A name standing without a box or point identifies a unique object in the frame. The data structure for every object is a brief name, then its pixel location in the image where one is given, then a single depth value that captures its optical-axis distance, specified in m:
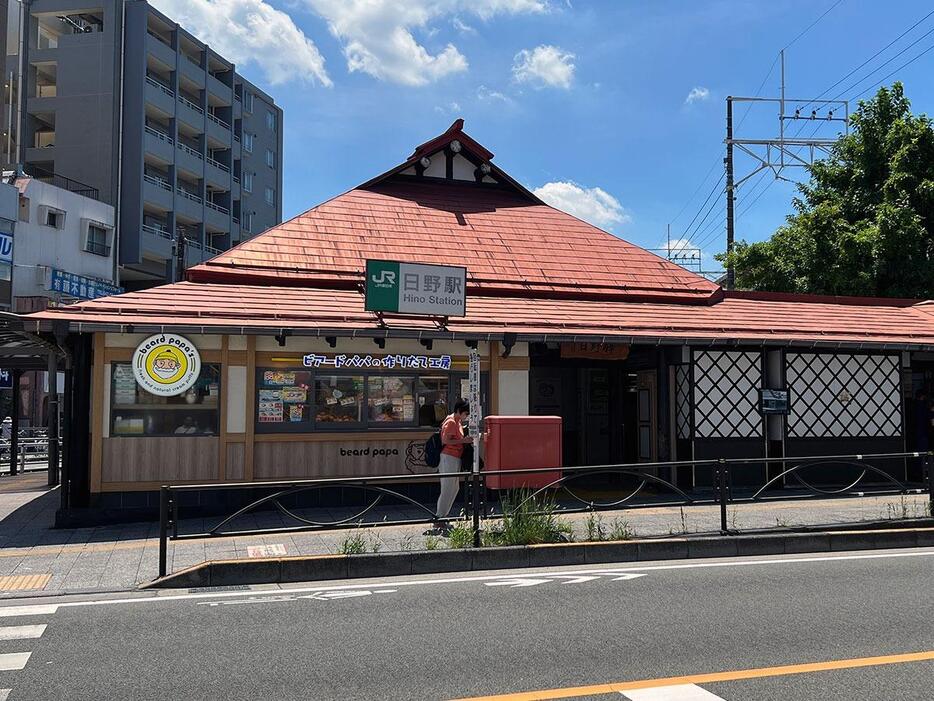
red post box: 13.32
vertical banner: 11.43
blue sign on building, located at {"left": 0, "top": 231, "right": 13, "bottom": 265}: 35.28
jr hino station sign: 13.30
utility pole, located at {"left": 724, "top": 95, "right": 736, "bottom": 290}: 36.50
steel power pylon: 34.53
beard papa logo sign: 12.59
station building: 12.79
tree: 22.84
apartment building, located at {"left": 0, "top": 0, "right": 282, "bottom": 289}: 43.97
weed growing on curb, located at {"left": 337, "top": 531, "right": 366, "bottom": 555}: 9.20
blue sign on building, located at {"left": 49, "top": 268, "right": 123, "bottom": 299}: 37.03
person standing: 11.76
